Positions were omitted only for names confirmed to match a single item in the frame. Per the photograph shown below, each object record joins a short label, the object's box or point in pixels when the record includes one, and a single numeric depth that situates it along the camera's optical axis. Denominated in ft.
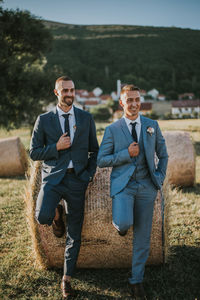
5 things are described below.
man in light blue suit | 10.44
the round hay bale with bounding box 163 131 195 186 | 23.65
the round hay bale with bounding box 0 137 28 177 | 30.35
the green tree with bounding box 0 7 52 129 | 50.08
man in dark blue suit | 10.92
